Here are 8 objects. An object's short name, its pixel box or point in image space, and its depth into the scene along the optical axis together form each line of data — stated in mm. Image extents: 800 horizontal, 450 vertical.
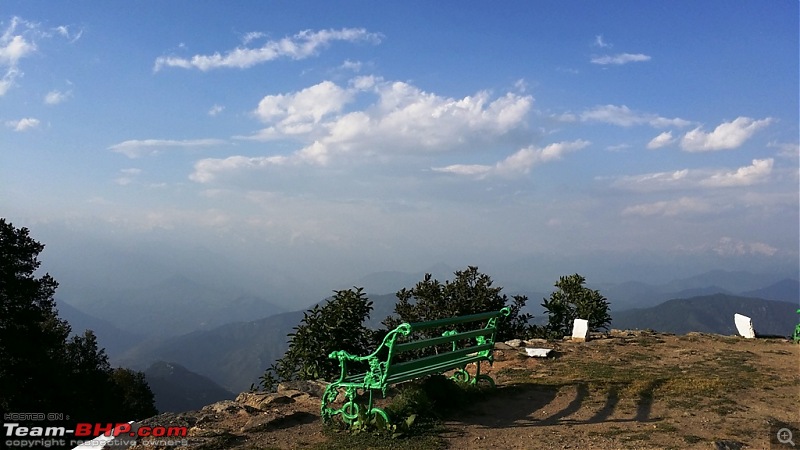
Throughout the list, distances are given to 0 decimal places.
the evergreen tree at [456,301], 20344
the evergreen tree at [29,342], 18906
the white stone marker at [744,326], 16906
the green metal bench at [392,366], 6637
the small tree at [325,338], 12633
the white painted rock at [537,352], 12227
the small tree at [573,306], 20453
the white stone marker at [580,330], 15102
